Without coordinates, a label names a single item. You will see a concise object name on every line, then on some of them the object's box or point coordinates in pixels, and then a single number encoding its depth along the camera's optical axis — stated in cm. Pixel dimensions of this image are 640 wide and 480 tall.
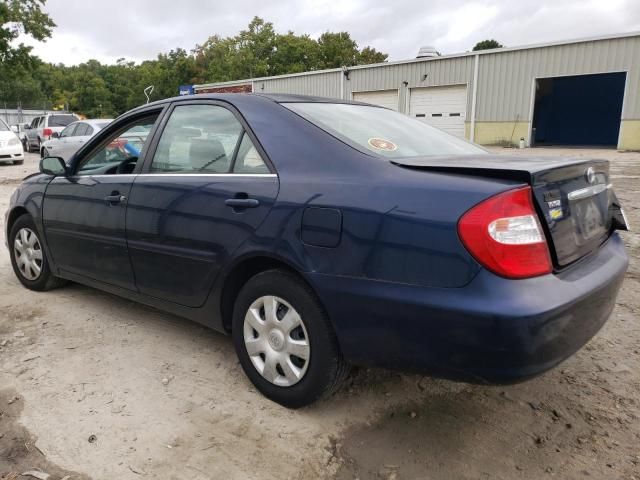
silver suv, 1988
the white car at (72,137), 1389
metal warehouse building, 1856
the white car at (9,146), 1520
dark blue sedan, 192
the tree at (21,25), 2630
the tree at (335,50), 4803
